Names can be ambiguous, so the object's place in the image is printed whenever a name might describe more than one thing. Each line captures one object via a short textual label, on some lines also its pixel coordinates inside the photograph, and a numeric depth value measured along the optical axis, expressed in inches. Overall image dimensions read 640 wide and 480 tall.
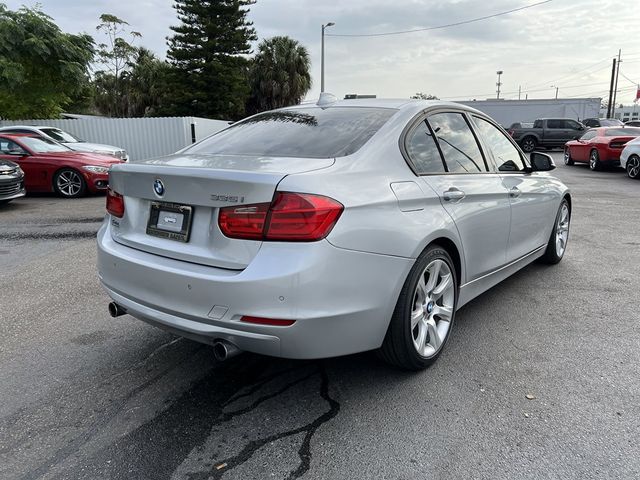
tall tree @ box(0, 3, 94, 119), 626.8
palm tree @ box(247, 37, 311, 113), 1375.5
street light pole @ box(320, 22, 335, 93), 1204.4
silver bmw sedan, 91.7
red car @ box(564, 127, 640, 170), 623.5
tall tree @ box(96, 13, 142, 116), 1194.3
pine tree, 1273.4
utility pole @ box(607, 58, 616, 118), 1844.5
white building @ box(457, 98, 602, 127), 1470.2
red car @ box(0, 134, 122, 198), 433.7
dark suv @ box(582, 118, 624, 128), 1207.1
